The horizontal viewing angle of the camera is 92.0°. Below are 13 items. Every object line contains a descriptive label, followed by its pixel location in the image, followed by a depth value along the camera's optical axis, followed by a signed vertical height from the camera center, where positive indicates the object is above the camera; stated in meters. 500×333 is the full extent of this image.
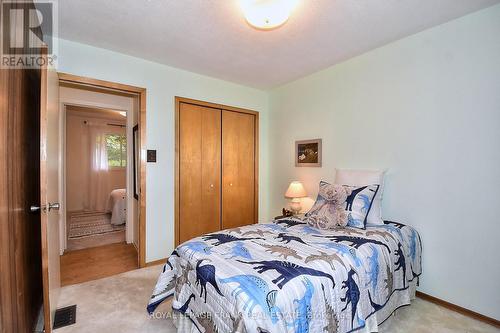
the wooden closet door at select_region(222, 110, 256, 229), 3.71 -0.06
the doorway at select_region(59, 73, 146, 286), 2.89 -0.34
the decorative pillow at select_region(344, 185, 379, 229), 2.22 -0.37
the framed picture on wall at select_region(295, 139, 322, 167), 3.23 +0.17
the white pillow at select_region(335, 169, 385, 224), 2.34 -0.17
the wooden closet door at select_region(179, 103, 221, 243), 3.28 -0.07
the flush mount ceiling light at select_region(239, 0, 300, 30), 1.69 +1.10
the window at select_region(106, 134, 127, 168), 6.60 +0.43
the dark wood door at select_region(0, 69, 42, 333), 1.32 -0.22
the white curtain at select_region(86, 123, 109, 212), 6.37 -0.12
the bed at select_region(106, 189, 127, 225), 4.81 -0.89
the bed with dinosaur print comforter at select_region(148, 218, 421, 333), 1.21 -0.68
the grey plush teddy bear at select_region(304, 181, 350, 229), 2.22 -0.43
